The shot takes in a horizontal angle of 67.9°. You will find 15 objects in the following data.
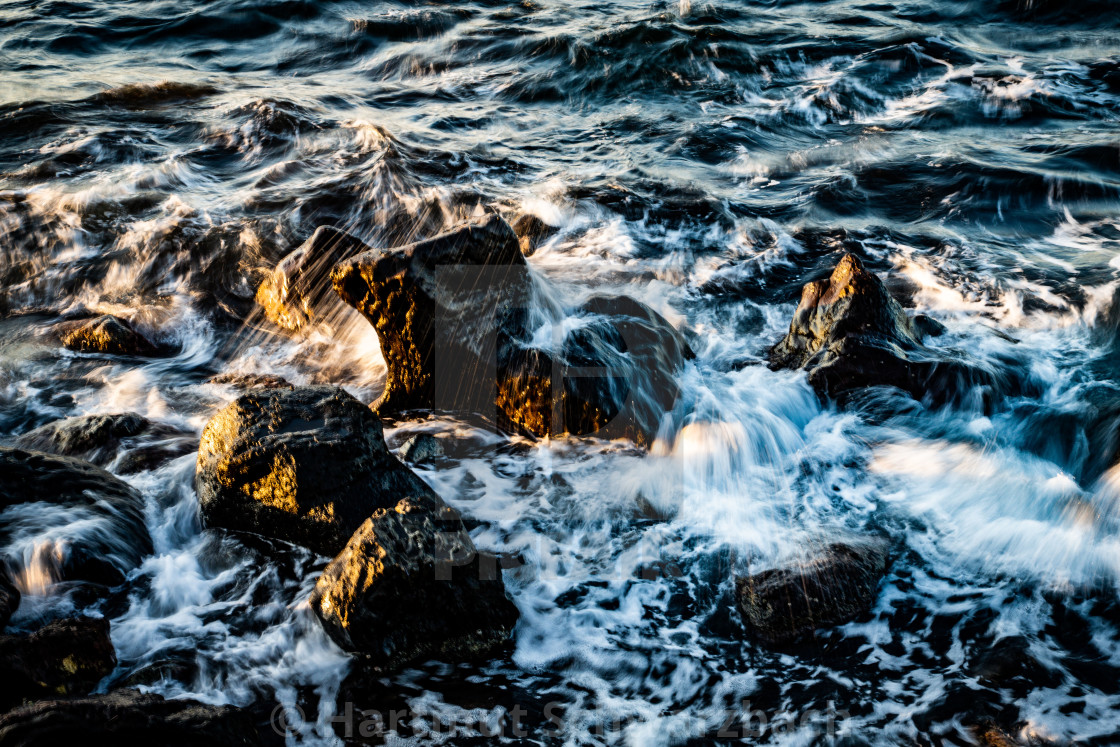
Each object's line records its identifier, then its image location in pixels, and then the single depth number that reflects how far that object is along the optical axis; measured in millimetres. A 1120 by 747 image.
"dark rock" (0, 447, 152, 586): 3434
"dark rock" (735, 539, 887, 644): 3264
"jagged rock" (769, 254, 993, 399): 4543
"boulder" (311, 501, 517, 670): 3066
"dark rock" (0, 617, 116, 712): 2643
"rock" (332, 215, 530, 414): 4398
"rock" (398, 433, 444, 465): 4277
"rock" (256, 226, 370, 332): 5566
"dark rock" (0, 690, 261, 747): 2293
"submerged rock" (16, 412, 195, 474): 4266
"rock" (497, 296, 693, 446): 4359
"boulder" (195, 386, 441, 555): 3580
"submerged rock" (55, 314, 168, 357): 5445
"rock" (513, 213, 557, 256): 6500
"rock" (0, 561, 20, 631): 3055
